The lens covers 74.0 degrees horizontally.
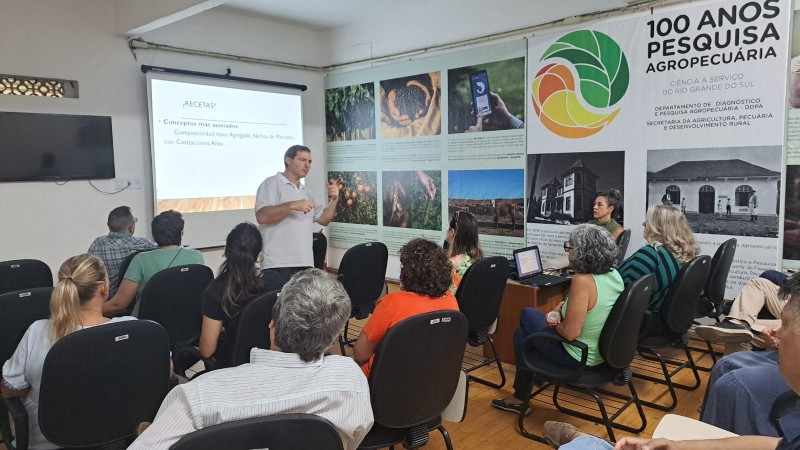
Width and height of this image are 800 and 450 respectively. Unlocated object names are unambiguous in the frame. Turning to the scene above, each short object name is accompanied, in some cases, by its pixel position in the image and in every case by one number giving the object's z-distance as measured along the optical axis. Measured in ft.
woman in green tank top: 8.46
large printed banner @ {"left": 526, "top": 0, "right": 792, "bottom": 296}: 12.72
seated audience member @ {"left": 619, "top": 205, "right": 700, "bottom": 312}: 10.47
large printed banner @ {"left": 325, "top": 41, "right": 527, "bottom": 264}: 17.63
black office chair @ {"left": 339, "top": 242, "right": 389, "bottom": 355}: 12.64
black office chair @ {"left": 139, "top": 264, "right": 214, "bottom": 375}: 9.15
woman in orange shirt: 7.13
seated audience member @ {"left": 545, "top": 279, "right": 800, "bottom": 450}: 3.74
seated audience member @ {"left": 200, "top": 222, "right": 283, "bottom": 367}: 7.72
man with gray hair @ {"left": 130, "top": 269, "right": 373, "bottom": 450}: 3.77
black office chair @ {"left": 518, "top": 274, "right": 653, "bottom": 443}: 8.23
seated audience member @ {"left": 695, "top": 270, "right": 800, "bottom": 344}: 9.95
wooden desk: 11.77
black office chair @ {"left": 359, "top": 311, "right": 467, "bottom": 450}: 6.08
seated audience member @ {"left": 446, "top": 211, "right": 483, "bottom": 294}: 11.19
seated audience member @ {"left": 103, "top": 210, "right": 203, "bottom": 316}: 9.95
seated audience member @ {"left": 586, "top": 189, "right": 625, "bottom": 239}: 14.51
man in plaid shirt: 11.08
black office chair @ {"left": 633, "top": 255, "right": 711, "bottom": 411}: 9.88
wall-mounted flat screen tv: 15.39
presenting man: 12.05
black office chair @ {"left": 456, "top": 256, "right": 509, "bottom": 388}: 10.12
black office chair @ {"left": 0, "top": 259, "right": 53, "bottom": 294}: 10.27
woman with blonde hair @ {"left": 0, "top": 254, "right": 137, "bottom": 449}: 6.32
